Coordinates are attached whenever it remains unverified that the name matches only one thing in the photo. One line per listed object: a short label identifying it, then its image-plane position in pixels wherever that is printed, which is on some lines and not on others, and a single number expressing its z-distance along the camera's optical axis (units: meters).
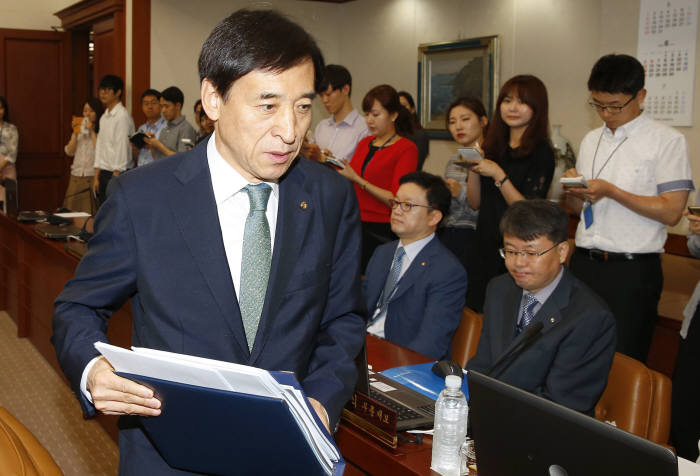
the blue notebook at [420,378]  2.04
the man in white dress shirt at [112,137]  6.87
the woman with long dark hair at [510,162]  3.16
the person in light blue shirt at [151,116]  6.77
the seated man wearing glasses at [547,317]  2.06
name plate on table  1.65
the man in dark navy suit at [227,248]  1.16
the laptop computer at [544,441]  0.99
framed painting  6.20
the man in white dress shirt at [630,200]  2.86
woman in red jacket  3.96
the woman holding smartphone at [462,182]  3.79
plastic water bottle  1.57
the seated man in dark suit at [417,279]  2.76
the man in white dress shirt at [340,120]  4.47
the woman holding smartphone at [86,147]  7.50
